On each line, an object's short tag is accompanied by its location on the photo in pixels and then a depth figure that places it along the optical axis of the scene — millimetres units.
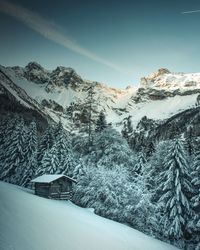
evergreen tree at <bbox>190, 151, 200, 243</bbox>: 28969
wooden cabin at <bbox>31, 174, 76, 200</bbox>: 32969
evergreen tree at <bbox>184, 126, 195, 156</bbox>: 47944
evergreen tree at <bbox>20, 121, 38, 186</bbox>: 43781
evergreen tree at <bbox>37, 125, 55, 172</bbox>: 48969
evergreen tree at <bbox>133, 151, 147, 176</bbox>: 40434
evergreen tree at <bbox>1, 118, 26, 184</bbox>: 43938
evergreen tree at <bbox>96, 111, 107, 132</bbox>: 51572
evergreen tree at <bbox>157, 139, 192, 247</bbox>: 30002
